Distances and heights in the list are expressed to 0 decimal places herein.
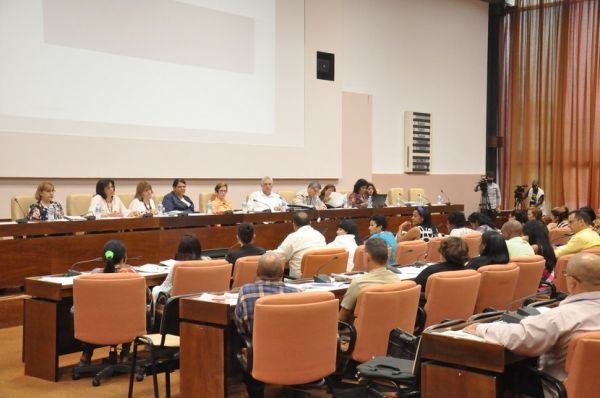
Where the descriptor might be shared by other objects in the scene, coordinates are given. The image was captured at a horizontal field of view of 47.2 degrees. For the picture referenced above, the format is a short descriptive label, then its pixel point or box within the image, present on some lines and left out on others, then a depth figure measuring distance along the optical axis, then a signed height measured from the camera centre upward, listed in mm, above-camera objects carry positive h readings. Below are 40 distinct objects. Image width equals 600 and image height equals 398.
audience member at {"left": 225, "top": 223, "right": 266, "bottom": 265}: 5742 -543
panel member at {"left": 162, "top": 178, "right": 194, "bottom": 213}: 8555 -230
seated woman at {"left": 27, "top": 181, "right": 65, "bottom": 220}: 7091 -251
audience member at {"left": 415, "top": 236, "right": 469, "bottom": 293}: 4668 -513
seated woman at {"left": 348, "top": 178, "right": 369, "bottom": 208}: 10641 -215
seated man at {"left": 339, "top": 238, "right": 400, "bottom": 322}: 4043 -569
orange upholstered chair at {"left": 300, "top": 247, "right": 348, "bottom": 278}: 5547 -646
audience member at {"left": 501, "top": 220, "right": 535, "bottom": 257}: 5930 -509
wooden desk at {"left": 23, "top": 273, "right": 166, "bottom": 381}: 4547 -966
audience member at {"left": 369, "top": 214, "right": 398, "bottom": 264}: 6508 -459
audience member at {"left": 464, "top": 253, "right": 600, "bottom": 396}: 2732 -573
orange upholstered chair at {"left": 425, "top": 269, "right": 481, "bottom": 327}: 4234 -691
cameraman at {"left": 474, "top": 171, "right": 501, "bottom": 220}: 14430 -239
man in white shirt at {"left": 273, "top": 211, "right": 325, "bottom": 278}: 6168 -565
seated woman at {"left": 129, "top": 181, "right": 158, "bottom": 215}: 8227 -219
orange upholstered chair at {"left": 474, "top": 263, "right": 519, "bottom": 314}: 4648 -706
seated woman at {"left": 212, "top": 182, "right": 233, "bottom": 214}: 9023 -248
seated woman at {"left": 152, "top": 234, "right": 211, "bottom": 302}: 5039 -497
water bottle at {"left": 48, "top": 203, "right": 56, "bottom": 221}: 7125 -331
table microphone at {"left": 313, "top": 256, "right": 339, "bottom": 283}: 4724 -665
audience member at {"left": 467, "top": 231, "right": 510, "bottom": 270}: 5078 -514
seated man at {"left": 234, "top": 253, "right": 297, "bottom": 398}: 3576 -586
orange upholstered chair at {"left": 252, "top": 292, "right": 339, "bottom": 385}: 3281 -747
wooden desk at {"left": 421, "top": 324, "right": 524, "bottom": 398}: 2752 -765
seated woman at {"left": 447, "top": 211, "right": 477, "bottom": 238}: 7457 -444
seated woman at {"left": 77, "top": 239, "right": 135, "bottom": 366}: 4625 -557
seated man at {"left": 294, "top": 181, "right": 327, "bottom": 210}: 9844 -230
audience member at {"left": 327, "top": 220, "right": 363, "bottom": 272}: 6328 -539
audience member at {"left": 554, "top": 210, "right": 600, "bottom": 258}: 6363 -502
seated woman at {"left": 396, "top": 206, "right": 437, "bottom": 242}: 7617 -502
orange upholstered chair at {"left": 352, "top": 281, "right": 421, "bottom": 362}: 3754 -736
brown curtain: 14977 +1903
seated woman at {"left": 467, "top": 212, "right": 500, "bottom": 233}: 7774 -450
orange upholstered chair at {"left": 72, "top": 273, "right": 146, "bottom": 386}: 4191 -773
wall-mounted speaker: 12164 +2080
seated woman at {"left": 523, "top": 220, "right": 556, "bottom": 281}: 6559 -572
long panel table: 6145 -563
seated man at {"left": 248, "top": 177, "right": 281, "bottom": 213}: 9289 -236
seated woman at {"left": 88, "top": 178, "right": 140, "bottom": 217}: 7839 -218
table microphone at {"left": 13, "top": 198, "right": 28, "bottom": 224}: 7411 -275
